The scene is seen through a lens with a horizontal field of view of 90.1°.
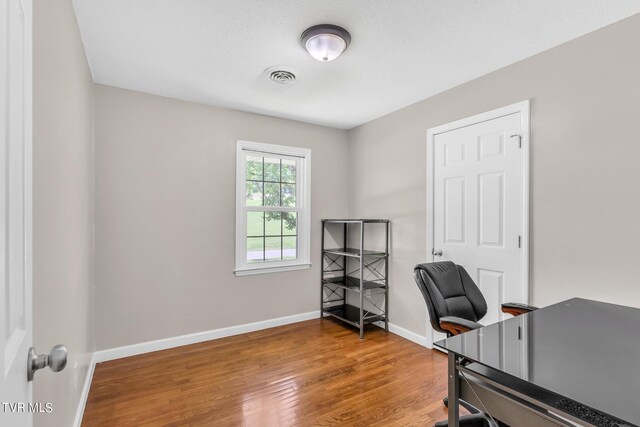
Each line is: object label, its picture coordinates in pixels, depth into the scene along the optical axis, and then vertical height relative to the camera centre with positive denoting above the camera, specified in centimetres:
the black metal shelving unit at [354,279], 362 -82
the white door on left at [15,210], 61 +0
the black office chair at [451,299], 189 -56
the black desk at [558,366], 88 -51
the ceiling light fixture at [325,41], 199 +112
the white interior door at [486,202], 246 +10
